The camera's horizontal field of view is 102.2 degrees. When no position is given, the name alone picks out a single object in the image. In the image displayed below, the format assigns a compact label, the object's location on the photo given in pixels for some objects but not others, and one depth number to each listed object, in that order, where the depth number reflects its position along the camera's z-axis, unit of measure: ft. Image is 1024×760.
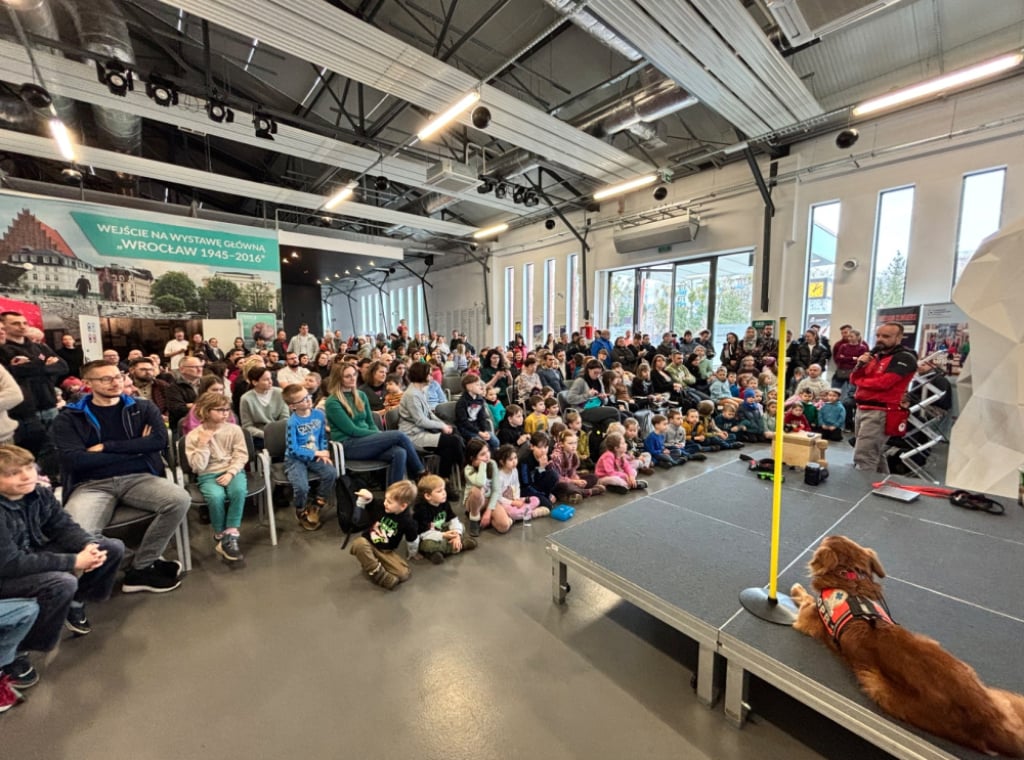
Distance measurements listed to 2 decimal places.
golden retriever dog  3.40
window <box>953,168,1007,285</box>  17.53
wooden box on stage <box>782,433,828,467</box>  9.86
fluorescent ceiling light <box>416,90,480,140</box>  14.52
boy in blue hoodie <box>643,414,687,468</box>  14.58
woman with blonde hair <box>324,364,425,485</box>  10.59
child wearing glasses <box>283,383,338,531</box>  9.86
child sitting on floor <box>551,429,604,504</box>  11.81
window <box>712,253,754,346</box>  26.12
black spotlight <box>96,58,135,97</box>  13.88
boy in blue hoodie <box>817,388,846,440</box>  18.16
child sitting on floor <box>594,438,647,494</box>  12.33
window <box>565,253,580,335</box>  35.24
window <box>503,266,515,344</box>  41.34
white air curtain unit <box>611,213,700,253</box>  26.43
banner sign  22.63
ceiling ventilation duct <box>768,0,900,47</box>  11.30
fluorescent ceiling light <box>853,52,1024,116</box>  11.73
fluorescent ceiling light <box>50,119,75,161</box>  15.16
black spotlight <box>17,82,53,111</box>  13.70
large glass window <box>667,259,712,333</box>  28.94
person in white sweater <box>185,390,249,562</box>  8.50
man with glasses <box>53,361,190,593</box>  7.47
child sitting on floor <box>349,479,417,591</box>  7.73
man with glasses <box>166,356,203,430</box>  11.49
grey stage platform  4.20
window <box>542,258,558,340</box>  37.65
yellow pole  4.61
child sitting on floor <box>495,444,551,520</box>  10.41
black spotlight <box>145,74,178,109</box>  14.65
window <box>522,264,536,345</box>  39.58
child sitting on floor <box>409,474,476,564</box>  8.67
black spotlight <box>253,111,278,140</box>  17.13
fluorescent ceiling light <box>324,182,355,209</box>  23.36
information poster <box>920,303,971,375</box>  16.49
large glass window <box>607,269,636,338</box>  33.14
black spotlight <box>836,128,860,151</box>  18.15
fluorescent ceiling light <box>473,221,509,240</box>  29.01
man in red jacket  10.80
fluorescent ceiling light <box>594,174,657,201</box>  21.35
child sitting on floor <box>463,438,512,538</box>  9.95
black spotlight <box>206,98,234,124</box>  15.88
